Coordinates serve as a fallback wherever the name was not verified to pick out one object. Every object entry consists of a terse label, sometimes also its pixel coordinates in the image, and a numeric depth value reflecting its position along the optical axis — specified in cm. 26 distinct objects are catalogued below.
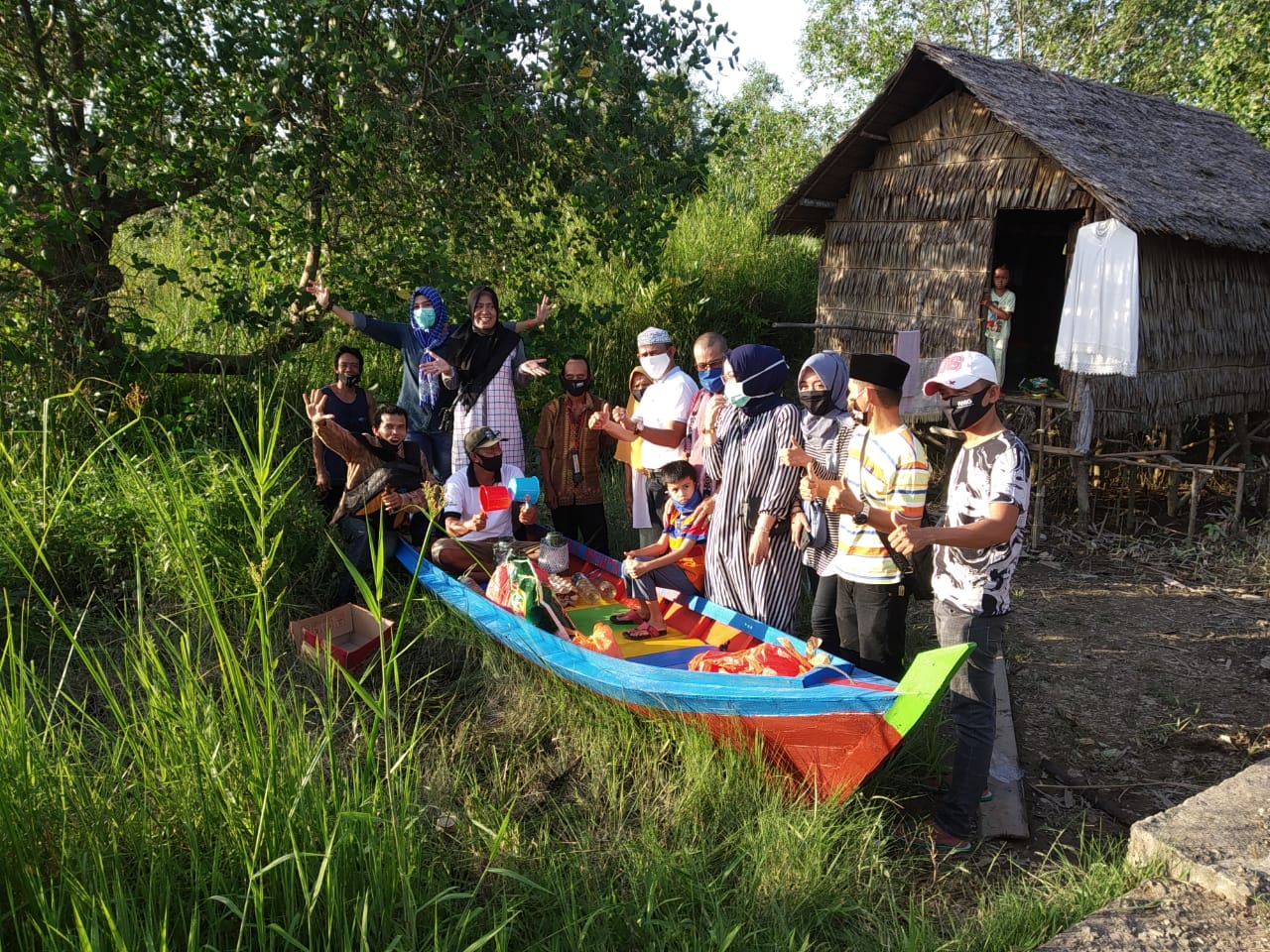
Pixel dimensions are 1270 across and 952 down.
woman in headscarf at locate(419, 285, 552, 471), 541
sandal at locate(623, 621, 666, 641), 456
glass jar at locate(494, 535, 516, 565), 475
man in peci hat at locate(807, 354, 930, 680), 344
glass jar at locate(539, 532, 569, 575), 485
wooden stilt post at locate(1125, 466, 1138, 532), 823
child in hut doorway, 896
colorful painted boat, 307
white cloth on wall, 739
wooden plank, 356
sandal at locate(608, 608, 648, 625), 475
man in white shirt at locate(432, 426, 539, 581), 493
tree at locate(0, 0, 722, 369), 532
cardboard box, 449
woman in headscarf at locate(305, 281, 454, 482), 550
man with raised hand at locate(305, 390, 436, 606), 490
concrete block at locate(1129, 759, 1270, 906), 270
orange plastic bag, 416
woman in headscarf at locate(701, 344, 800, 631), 402
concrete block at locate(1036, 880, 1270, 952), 249
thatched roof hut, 787
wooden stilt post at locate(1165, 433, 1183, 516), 862
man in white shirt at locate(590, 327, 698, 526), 487
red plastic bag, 372
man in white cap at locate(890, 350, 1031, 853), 311
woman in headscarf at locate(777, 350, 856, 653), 394
